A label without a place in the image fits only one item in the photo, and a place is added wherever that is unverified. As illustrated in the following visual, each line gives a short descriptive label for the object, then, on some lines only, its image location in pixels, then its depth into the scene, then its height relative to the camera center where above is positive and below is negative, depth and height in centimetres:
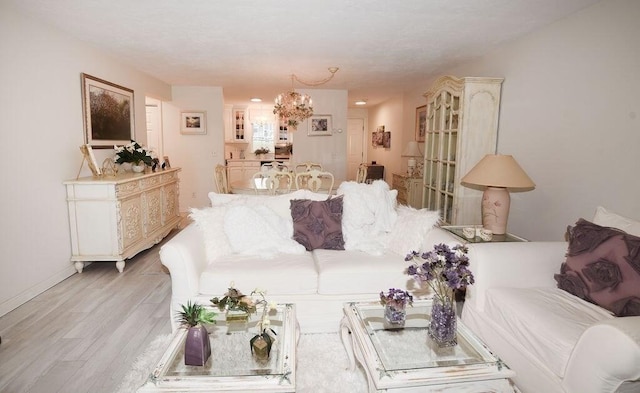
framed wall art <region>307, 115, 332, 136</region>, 714 +50
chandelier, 496 +61
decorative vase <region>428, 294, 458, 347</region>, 165 -80
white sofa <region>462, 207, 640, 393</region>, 138 -82
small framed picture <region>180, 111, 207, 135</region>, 669 +46
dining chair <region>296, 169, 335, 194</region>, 399 -41
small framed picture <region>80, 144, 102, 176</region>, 359 -13
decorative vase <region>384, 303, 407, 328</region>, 177 -83
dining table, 405 -48
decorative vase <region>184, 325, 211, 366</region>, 150 -85
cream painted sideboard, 352 -74
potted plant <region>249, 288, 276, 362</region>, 153 -85
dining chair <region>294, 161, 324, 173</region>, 514 -27
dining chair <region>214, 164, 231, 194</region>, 416 -38
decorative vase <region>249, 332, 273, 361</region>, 153 -86
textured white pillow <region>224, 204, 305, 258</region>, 270 -67
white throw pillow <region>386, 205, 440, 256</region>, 264 -61
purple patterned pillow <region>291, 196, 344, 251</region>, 287 -61
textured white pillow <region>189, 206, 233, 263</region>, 263 -63
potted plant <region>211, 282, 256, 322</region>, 163 -72
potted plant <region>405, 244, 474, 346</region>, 158 -61
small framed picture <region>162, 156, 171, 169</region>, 510 -27
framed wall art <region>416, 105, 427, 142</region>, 607 +52
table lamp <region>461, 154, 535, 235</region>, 277 -23
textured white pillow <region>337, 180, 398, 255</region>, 286 -54
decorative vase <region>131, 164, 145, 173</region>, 432 -27
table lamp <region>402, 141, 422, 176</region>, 603 -3
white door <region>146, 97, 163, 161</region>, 686 +42
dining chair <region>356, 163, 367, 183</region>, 463 -31
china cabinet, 377 +21
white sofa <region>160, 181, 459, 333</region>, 235 -82
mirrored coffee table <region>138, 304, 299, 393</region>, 137 -92
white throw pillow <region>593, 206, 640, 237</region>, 202 -40
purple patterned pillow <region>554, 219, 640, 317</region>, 177 -61
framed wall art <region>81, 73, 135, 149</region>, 386 +40
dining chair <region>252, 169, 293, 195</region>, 403 -40
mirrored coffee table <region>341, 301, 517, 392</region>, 142 -90
